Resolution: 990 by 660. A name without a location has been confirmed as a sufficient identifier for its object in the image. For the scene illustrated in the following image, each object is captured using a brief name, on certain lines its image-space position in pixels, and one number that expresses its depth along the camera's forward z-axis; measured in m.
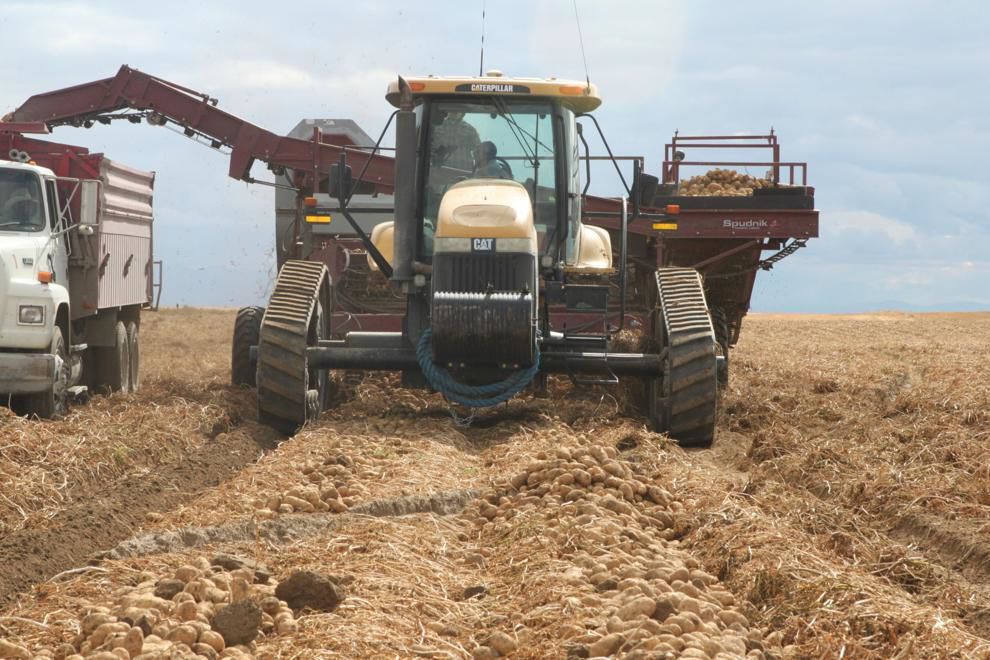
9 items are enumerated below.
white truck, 23.89
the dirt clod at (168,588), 11.01
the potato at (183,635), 10.00
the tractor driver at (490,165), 22.36
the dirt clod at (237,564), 11.84
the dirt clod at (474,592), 11.86
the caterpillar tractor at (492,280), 20.72
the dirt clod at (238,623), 10.30
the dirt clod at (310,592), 10.96
